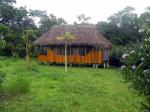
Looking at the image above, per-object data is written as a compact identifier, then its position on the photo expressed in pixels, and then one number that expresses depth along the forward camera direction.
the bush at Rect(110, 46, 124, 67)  12.42
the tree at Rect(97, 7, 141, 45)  14.27
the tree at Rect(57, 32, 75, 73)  11.48
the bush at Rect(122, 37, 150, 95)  2.70
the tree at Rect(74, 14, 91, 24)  22.06
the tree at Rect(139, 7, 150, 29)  13.80
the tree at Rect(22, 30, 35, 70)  10.60
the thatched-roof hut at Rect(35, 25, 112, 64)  12.47
